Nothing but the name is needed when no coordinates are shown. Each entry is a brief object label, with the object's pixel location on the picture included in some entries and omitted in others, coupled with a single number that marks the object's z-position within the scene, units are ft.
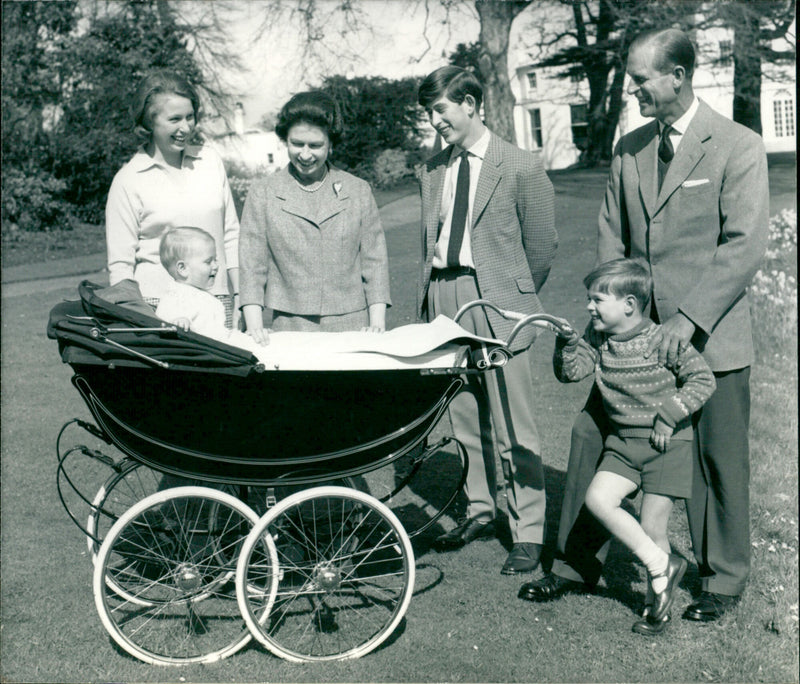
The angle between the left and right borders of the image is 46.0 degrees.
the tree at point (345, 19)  37.99
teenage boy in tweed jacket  13.94
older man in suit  11.56
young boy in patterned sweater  11.68
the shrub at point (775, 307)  29.84
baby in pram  12.03
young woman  13.57
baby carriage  10.62
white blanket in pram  10.75
